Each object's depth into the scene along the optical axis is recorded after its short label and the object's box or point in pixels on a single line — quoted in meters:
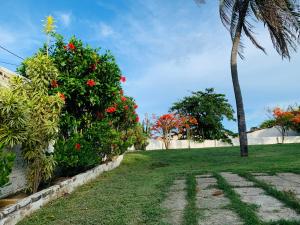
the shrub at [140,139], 14.04
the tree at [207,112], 18.91
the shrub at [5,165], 2.98
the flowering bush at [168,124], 17.20
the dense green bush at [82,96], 5.20
